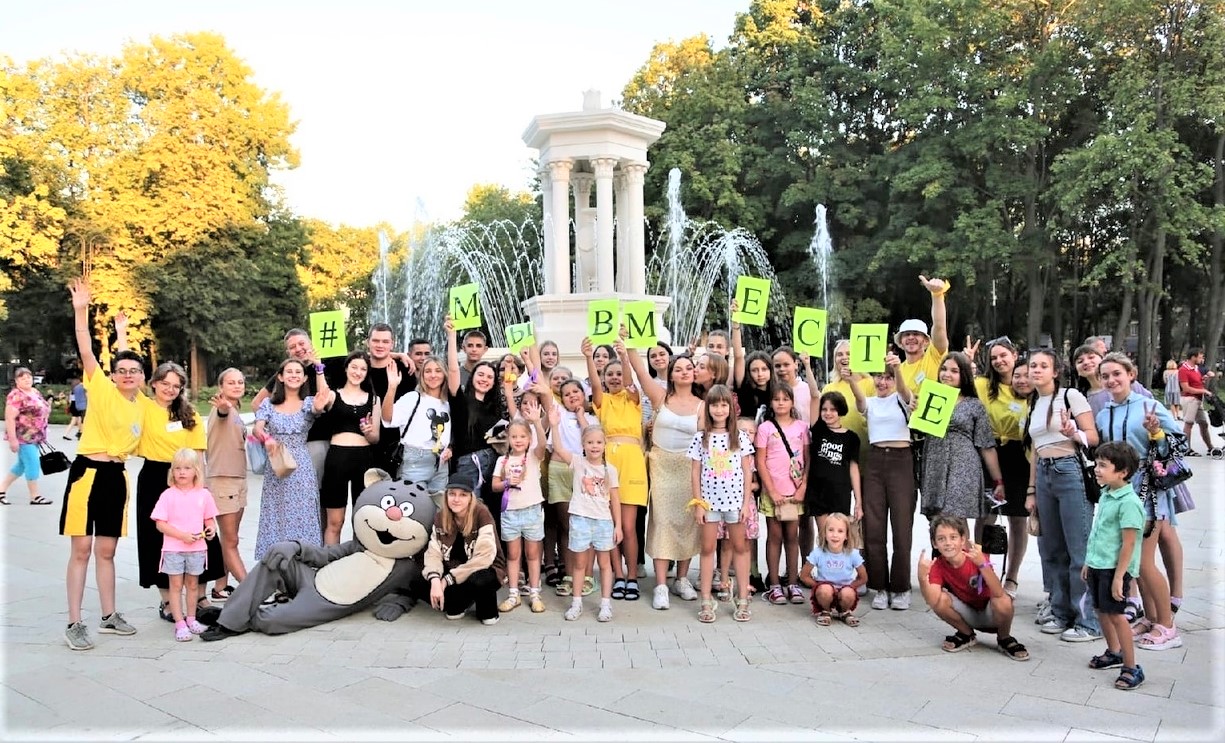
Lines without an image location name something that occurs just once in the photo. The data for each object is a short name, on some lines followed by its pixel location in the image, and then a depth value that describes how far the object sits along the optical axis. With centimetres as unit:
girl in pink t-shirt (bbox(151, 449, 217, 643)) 567
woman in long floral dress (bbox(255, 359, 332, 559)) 645
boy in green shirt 480
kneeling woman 600
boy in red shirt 534
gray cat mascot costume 582
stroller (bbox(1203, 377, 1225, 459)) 1354
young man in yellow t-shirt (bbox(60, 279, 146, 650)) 560
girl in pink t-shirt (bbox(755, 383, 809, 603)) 647
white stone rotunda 1380
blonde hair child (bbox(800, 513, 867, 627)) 596
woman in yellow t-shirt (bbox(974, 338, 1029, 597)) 632
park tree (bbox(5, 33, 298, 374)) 3238
